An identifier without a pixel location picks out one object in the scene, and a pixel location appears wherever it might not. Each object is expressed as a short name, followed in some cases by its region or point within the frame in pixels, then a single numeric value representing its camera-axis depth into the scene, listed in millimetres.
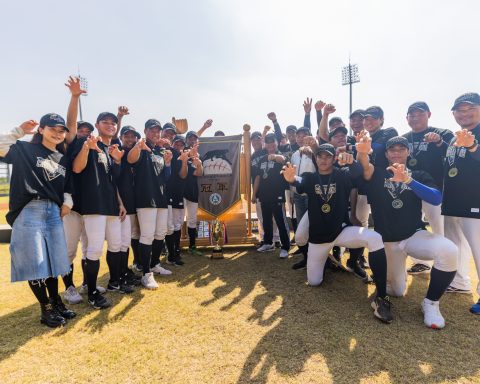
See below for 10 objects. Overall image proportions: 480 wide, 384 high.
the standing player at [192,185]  6166
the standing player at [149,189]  4500
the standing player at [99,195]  3707
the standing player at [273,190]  6289
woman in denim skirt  3098
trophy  6328
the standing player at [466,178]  3666
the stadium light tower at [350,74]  35281
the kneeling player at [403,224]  3348
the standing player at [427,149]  4203
